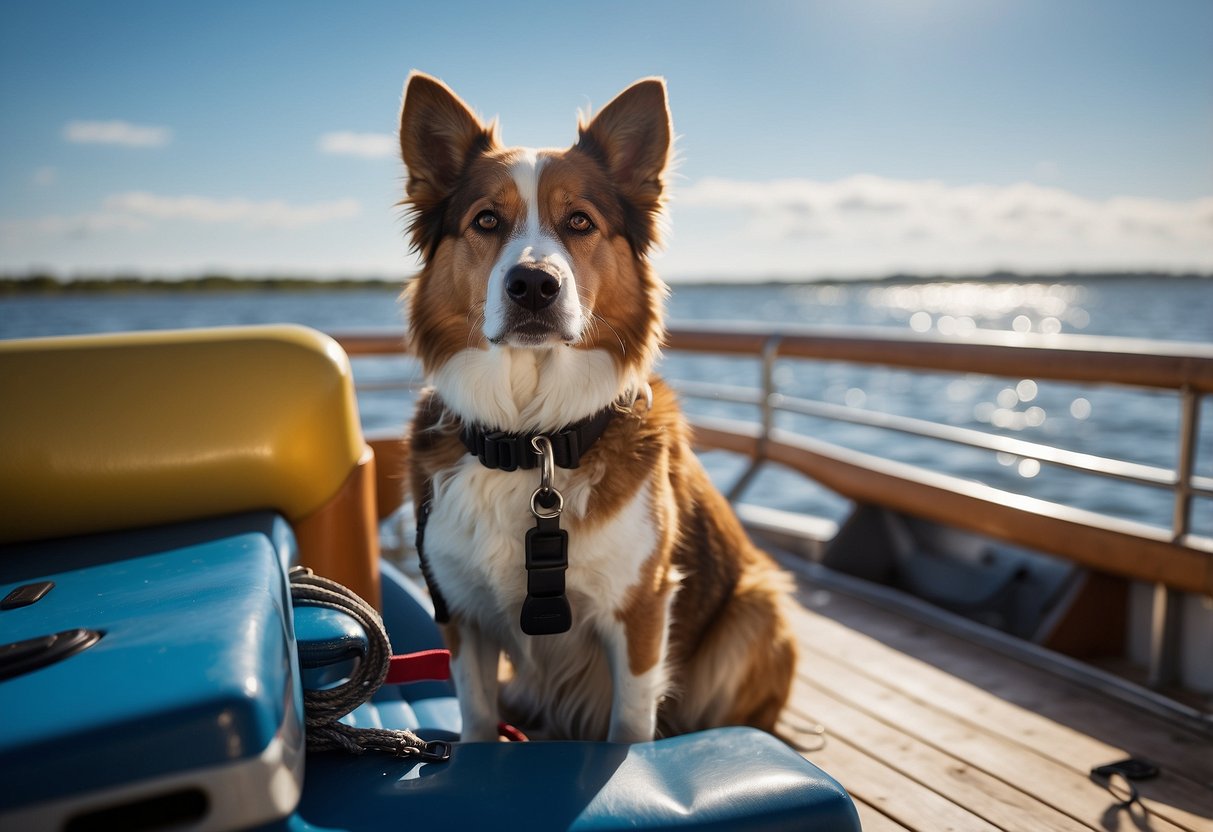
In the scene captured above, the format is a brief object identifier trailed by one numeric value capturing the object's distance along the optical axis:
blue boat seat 1.01
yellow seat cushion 1.45
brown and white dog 1.73
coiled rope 1.10
